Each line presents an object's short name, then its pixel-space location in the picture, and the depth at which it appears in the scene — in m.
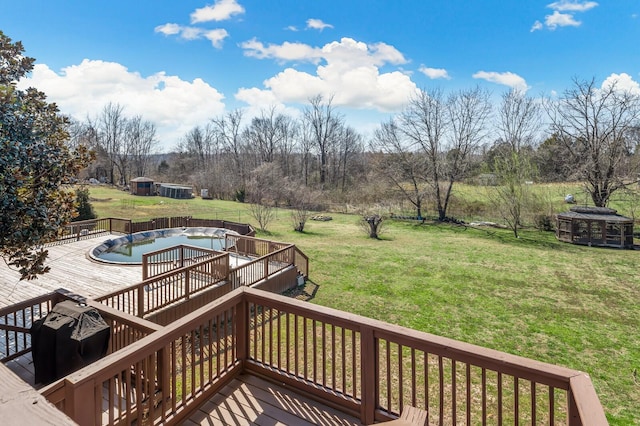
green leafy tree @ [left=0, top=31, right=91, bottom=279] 3.65
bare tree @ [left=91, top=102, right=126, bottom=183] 44.38
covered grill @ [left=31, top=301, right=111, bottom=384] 3.48
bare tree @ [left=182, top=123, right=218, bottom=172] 47.34
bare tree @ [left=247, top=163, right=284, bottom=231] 25.97
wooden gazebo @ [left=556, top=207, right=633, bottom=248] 15.94
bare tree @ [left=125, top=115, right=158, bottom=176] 46.38
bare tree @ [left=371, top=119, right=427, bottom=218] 25.69
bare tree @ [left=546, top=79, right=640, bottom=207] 19.14
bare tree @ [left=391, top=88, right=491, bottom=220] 24.83
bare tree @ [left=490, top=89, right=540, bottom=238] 19.77
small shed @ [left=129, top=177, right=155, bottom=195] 35.06
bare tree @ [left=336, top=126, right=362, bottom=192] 40.38
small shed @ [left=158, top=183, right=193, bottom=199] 34.28
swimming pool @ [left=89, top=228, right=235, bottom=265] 12.41
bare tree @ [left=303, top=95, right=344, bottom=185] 39.28
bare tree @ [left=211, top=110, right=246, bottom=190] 43.59
